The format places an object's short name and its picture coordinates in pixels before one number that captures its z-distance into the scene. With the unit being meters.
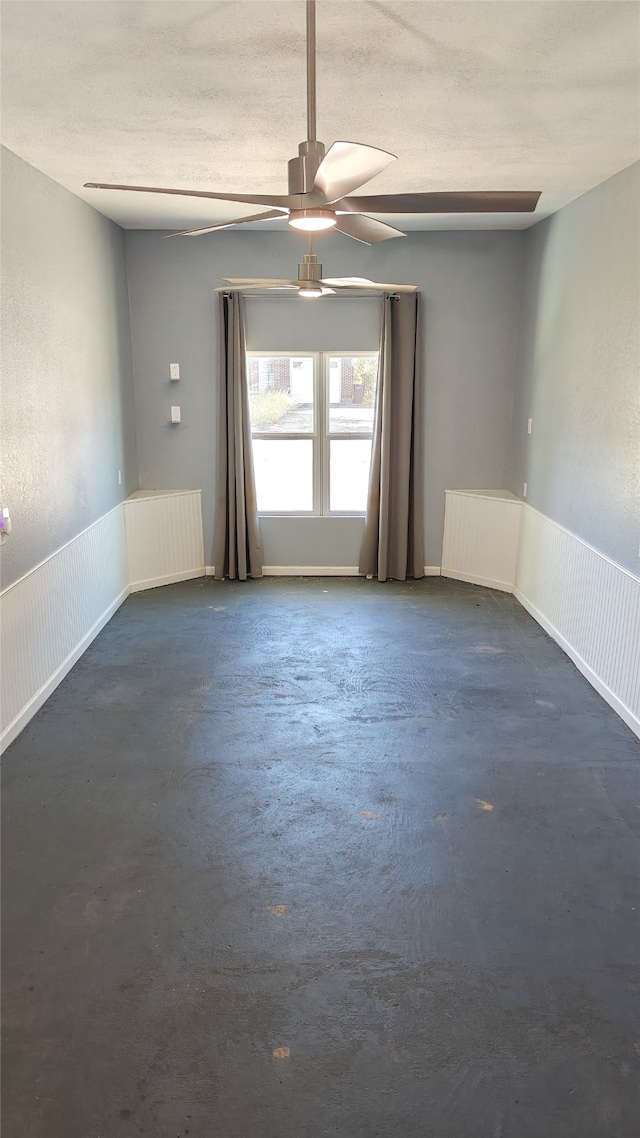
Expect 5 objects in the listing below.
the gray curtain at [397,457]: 6.22
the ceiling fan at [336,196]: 1.97
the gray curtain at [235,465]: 6.20
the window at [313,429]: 6.47
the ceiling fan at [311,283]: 3.40
